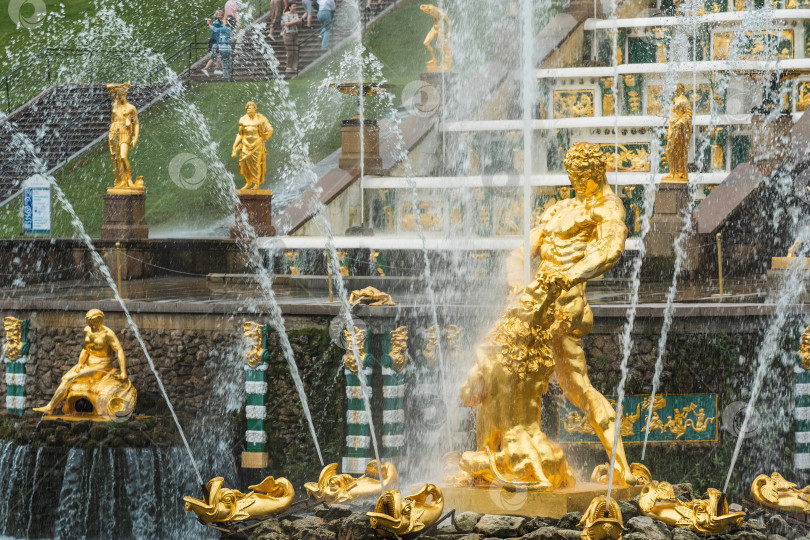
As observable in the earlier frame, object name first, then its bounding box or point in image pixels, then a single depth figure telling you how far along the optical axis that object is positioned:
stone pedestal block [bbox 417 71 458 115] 20.66
